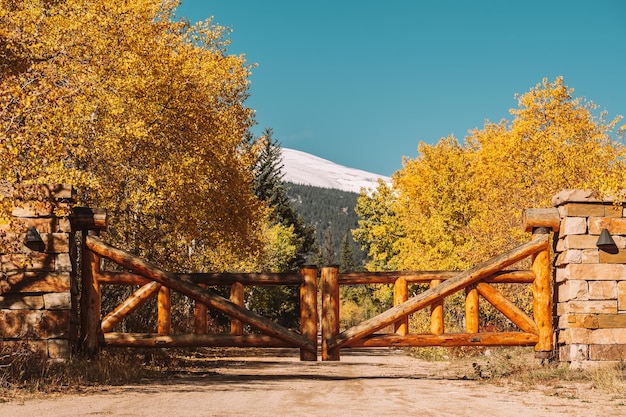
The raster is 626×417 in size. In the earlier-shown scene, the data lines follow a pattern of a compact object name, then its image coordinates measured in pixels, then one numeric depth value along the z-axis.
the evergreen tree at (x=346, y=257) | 101.87
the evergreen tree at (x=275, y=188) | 56.94
